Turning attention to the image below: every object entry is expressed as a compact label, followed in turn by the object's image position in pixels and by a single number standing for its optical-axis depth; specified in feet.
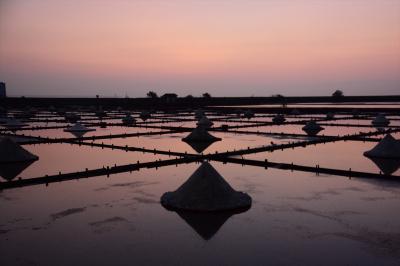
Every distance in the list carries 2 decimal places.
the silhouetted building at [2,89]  241.55
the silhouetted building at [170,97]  225.35
